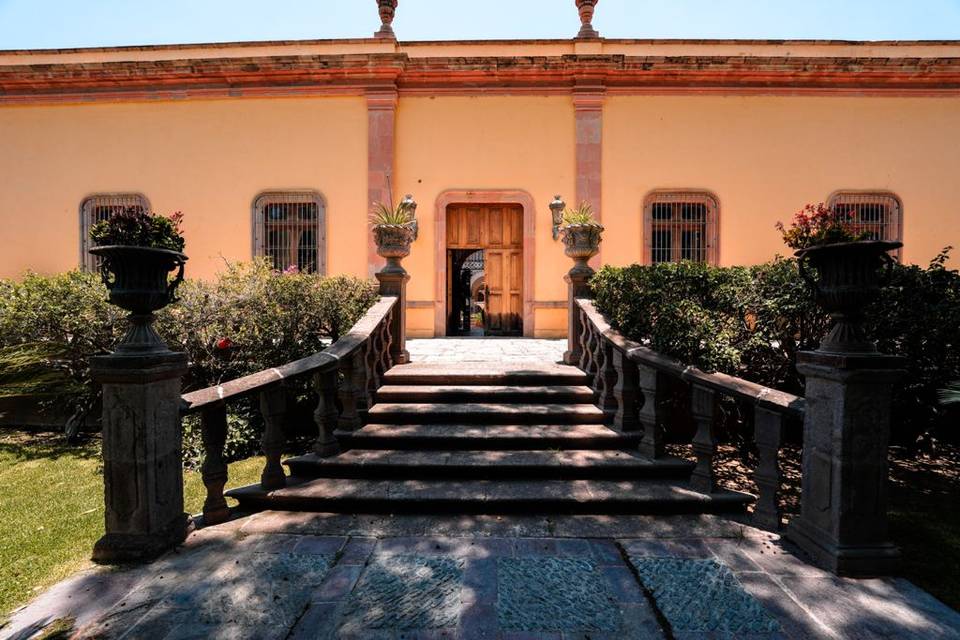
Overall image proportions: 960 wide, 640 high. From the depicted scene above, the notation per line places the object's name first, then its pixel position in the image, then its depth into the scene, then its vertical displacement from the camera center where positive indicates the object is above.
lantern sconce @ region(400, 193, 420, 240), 6.92 +1.59
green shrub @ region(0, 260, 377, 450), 5.40 -0.29
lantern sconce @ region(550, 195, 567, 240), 8.62 +1.85
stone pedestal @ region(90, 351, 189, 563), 2.75 -0.98
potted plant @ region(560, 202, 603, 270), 5.68 +0.85
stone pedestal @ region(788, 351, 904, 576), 2.57 -0.93
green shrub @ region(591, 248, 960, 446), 3.89 -0.15
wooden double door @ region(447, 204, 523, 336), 9.64 +1.27
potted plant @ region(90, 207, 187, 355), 2.81 +0.13
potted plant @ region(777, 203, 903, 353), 2.59 +0.14
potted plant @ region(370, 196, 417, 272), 5.55 +0.85
